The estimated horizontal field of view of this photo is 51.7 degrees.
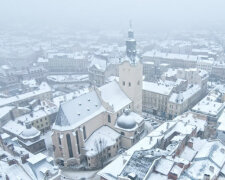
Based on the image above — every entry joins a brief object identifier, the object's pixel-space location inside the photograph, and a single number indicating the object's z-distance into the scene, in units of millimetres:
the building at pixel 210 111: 84000
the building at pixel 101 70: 138875
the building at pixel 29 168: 53562
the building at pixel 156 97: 102606
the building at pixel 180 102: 98125
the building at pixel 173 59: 161750
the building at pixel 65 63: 175750
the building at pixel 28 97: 105875
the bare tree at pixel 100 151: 72856
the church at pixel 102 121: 72312
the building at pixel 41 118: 90400
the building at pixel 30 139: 79294
